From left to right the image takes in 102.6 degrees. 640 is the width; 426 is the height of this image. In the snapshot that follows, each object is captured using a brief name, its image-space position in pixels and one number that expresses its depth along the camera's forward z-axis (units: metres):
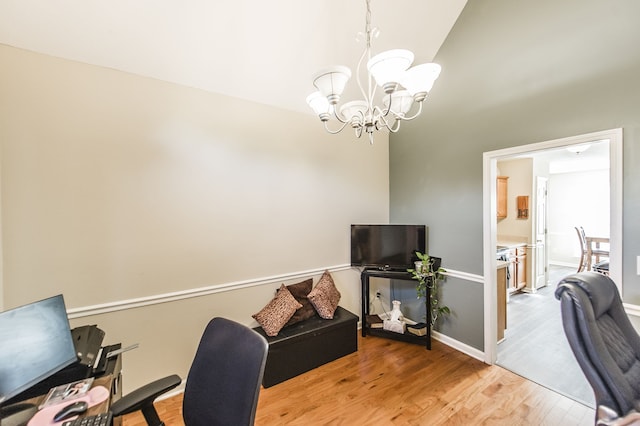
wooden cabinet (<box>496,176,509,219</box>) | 4.77
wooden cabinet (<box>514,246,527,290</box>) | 4.37
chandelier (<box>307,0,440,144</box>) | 1.28
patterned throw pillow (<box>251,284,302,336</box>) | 2.39
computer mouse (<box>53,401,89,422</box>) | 1.05
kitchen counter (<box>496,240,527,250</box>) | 4.17
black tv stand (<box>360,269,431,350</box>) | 2.88
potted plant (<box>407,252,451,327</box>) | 2.87
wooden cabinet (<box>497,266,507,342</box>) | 2.89
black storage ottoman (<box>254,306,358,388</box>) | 2.32
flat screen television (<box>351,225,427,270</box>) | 3.07
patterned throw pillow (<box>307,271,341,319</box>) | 2.71
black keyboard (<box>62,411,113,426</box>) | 0.99
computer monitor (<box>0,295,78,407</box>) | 1.08
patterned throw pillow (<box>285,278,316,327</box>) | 2.61
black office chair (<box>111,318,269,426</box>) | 1.01
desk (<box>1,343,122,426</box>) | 1.08
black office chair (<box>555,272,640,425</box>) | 1.17
